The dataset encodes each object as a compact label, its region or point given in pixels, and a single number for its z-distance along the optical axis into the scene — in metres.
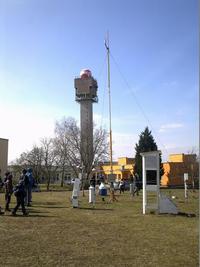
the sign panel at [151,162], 13.41
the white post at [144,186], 13.06
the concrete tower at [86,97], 50.30
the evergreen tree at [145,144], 44.97
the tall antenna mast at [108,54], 19.54
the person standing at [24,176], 12.59
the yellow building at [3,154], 45.89
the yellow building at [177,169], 53.04
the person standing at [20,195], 11.97
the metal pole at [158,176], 13.20
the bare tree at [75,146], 46.77
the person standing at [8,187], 13.12
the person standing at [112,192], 18.47
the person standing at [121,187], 29.19
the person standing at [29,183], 15.54
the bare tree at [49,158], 52.53
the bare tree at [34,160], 57.03
